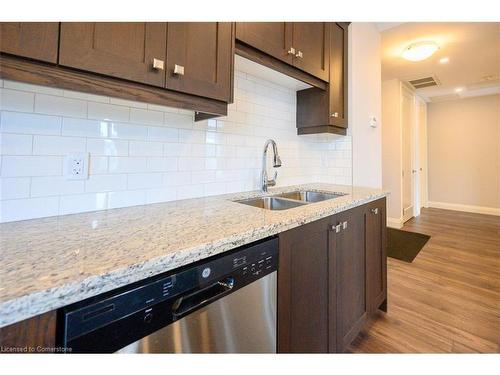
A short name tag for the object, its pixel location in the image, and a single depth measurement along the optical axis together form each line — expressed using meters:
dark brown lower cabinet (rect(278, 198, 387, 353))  0.96
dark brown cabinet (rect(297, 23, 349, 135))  1.92
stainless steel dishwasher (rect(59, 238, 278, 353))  0.50
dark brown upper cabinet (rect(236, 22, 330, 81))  1.28
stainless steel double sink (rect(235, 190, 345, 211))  1.54
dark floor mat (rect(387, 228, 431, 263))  2.84
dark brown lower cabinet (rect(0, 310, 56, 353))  0.41
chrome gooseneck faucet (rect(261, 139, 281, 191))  1.68
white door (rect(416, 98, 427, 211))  5.07
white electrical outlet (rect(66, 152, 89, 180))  0.99
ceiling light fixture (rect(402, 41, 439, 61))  2.72
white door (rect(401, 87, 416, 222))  4.29
